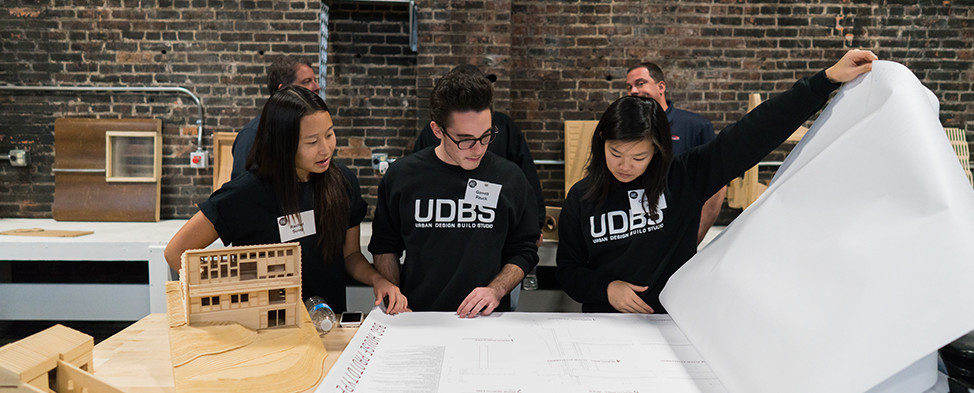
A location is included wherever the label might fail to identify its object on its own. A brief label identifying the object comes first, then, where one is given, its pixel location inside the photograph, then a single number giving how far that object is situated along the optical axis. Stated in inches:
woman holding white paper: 58.6
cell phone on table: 55.6
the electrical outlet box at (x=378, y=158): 142.9
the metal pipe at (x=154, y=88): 142.4
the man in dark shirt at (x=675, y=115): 116.2
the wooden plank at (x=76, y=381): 34.6
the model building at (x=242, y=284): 44.3
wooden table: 42.1
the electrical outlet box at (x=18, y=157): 142.4
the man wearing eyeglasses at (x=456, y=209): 60.6
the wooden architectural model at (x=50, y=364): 31.8
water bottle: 51.9
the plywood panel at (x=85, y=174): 141.9
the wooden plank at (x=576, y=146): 142.6
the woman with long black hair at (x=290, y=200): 57.5
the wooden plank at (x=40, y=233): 122.3
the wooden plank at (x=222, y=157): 138.3
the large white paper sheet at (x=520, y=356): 40.4
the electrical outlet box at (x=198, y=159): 141.6
